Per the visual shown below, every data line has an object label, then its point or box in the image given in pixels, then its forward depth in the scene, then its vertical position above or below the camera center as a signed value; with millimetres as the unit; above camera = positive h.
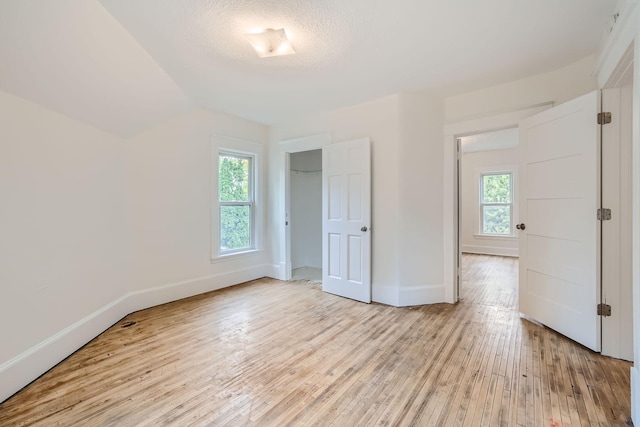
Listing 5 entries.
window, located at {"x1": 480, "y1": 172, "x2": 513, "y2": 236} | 6887 +204
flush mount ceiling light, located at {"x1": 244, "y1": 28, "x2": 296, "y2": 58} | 2062 +1242
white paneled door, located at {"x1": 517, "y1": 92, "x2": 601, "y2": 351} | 2275 -67
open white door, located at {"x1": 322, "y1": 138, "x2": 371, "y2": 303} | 3521 -91
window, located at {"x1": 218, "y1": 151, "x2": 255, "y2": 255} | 4188 +151
